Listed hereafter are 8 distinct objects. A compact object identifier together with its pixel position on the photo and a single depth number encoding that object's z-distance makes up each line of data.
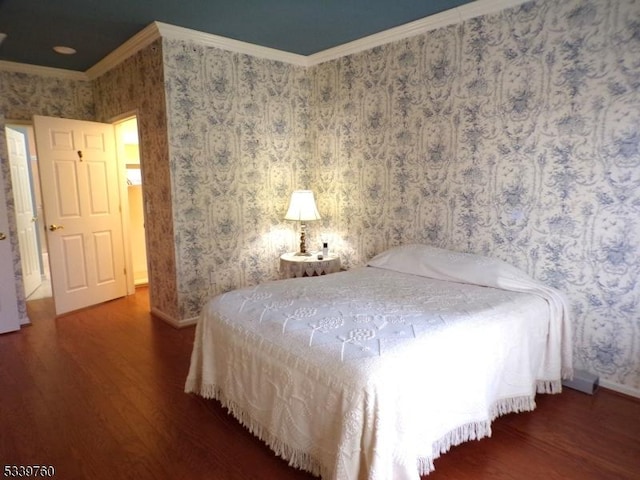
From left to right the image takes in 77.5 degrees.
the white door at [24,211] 4.47
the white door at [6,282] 3.33
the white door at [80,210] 3.82
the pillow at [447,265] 2.52
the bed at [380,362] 1.46
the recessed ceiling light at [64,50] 3.57
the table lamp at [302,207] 3.74
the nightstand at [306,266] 3.61
